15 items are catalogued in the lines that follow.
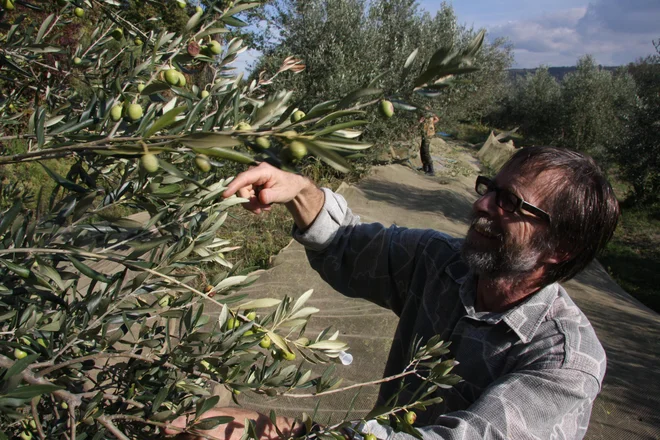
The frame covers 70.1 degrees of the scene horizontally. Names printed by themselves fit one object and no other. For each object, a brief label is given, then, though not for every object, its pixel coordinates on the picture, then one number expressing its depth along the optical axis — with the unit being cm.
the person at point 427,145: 1277
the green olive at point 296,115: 83
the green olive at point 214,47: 121
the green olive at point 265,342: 107
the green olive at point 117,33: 146
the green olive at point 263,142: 65
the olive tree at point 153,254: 69
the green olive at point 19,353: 90
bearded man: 132
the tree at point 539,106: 2325
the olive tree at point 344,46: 998
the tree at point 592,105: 1944
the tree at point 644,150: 1359
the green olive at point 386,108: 79
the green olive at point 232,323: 106
